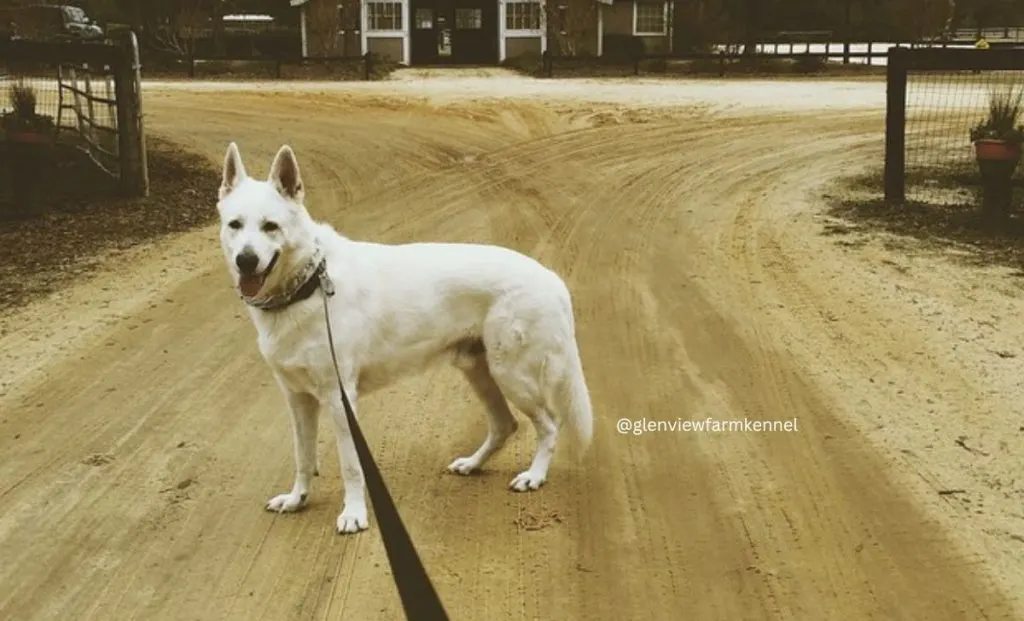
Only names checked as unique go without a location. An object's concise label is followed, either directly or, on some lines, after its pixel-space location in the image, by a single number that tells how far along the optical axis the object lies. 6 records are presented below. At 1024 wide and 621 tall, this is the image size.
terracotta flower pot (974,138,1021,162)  12.61
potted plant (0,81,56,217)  13.98
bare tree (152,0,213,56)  40.44
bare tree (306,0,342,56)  42.28
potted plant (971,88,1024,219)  12.64
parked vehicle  24.85
